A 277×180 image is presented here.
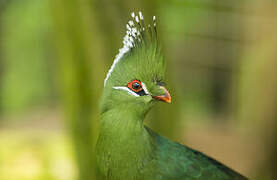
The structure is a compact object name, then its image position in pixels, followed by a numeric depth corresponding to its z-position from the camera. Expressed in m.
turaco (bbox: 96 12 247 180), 2.29
